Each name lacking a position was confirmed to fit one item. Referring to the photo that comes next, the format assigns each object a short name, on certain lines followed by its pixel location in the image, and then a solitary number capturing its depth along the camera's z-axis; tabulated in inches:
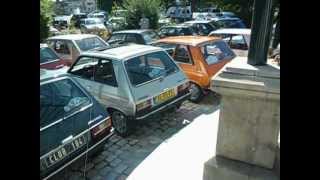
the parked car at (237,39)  365.4
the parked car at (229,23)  657.2
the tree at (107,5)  1018.1
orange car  280.8
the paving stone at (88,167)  173.8
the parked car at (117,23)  702.5
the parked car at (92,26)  757.9
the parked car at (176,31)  524.9
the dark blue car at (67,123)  140.6
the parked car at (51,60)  300.2
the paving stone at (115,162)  181.7
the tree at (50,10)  521.9
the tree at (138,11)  690.2
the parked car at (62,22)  738.3
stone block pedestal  97.5
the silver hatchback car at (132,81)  212.5
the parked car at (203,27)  580.1
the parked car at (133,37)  441.1
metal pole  97.4
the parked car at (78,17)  940.0
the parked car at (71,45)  352.2
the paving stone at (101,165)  179.3
